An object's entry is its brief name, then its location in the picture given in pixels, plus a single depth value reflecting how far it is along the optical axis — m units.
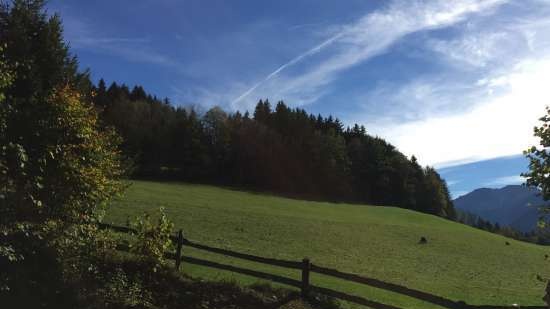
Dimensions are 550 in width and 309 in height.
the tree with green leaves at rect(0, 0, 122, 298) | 9.91
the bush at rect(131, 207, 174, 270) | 13.33
